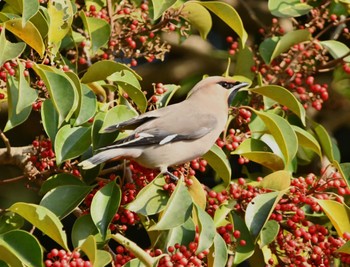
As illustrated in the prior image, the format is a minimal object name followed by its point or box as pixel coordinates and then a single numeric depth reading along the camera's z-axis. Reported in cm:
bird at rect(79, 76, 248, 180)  636
